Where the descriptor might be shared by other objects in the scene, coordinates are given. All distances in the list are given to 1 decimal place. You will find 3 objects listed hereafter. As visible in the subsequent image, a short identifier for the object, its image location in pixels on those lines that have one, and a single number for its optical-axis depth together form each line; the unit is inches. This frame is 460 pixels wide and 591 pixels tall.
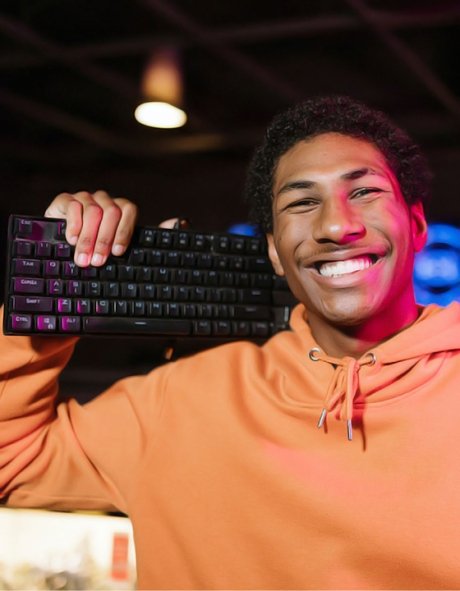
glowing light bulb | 143.3
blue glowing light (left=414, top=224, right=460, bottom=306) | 170.1
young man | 40.2
